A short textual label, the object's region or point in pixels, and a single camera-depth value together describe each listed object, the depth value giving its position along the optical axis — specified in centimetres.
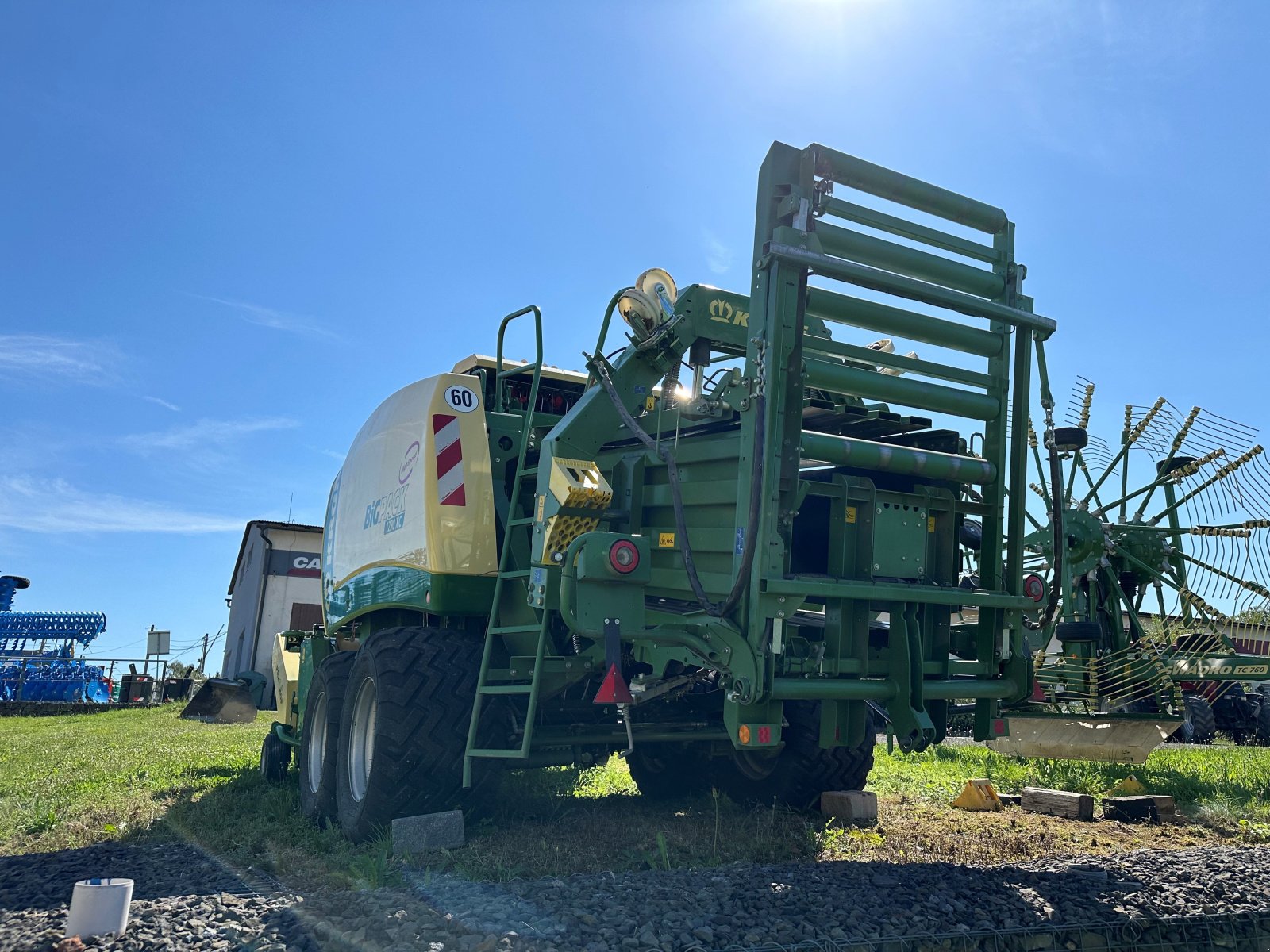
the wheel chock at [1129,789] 815
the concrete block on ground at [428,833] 549
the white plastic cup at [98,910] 373
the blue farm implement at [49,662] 2683
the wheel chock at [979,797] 743
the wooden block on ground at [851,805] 664
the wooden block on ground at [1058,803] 701
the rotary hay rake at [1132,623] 1007
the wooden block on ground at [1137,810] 697
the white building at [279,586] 2489
